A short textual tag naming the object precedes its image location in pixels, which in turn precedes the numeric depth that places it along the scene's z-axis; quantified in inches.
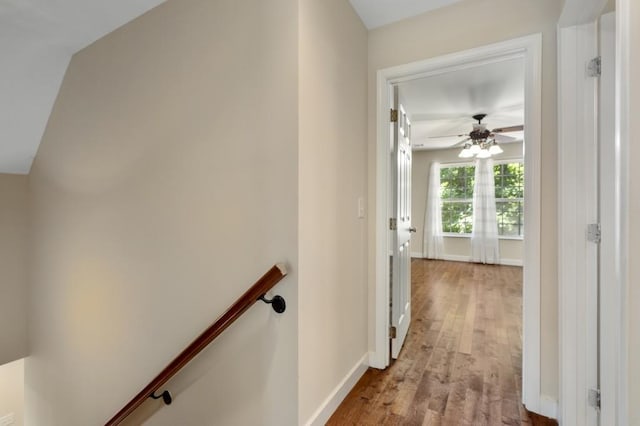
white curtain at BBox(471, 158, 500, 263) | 238.5
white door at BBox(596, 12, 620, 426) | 53.2
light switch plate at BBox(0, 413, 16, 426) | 122.3
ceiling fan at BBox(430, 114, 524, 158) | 154.8
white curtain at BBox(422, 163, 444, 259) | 262.5
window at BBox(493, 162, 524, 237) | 235.0
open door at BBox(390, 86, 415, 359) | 89.7
